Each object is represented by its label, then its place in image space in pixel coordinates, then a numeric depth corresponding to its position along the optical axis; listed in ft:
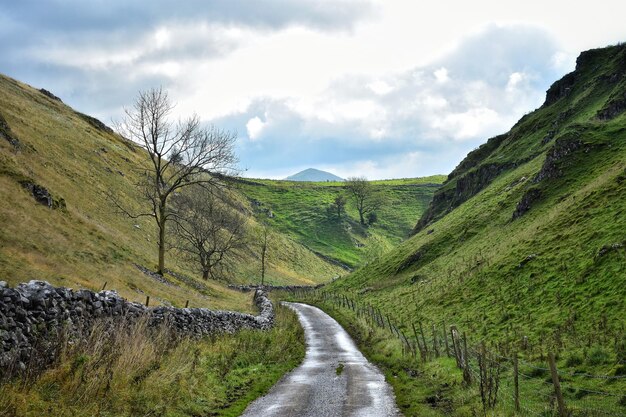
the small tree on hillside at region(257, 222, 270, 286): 311.06
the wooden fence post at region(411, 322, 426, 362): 73.27
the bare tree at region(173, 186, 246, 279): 205.05
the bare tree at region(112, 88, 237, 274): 144.87
